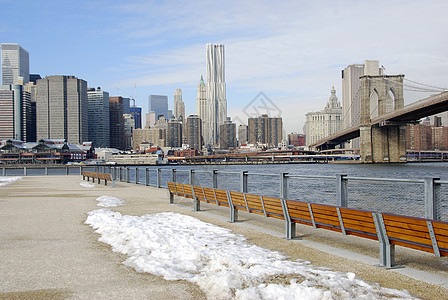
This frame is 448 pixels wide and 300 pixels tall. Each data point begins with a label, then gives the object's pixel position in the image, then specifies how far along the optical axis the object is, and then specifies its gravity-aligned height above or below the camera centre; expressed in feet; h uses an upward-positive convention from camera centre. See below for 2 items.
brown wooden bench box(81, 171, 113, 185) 78.77 -4.04
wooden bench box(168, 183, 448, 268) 17.71 -3.44
